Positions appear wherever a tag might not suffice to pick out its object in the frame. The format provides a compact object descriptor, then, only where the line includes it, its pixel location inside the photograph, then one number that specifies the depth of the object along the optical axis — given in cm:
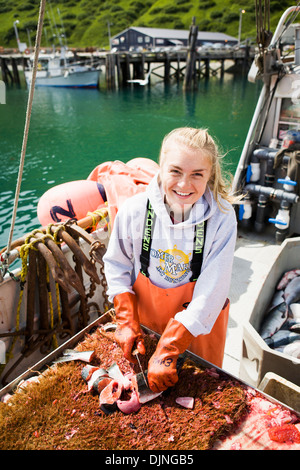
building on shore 5775
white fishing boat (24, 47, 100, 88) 3684
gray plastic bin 229
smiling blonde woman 181
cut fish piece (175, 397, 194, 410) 168
